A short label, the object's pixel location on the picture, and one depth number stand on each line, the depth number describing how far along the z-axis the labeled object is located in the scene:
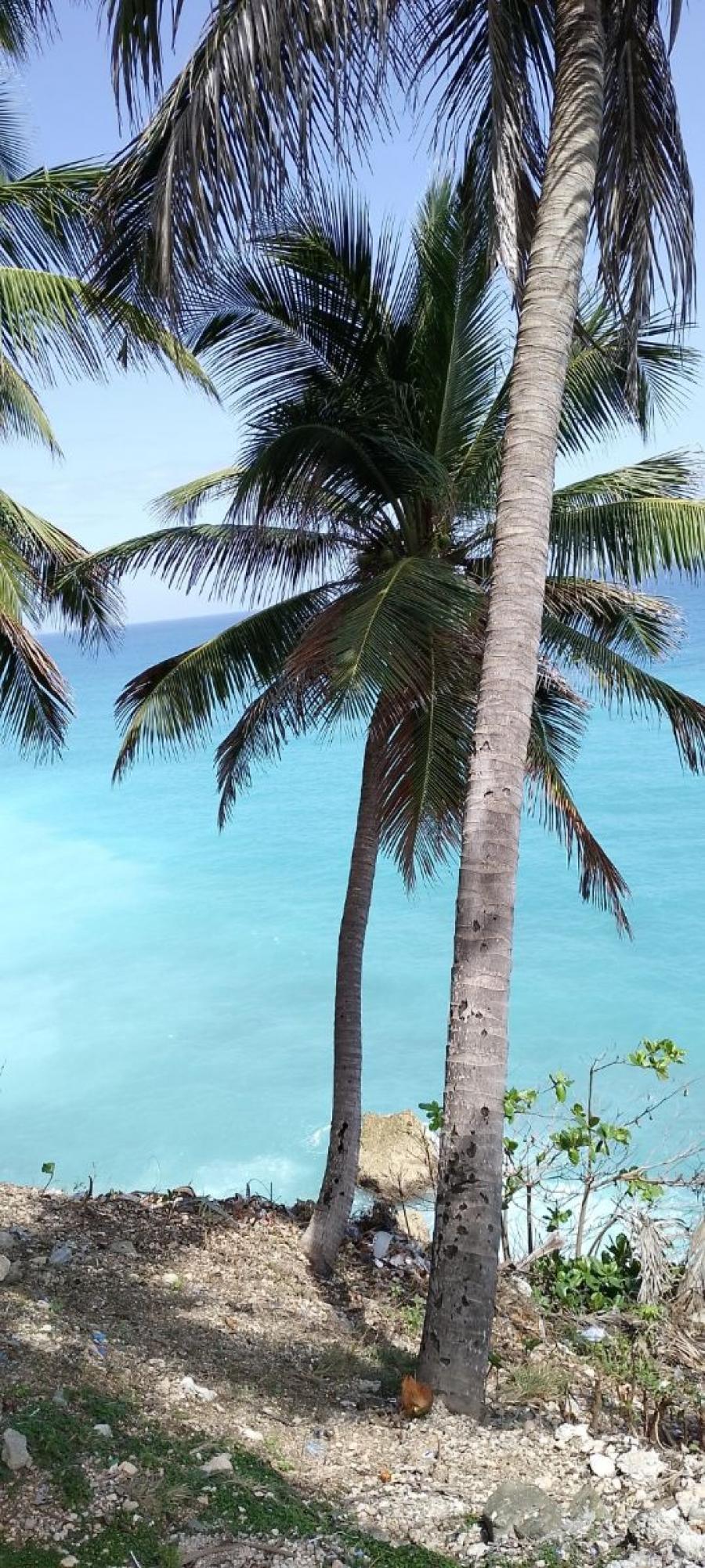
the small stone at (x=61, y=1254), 7.27
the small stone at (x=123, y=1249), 7.84
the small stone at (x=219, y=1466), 4.94
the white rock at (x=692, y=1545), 4.61
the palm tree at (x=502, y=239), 5.55
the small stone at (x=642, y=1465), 5.31
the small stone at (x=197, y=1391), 5.80
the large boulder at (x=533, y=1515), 4.68
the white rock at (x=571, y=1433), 5.70
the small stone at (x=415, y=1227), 10.37
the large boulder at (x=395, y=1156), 13.78
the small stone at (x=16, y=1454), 4.61
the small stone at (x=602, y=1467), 5.34
